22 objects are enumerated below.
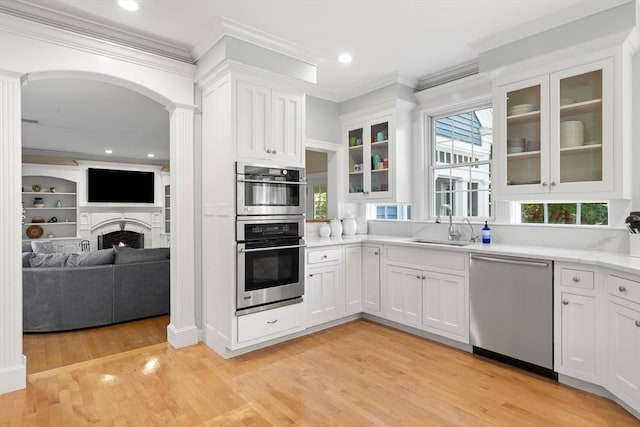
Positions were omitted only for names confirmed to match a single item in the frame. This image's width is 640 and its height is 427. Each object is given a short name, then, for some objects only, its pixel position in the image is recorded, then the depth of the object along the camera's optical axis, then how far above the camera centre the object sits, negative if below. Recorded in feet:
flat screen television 27.71 +1.98
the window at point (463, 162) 12.36 +1.72
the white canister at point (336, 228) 14.33 -0.73
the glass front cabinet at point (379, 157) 13.35 +2.09
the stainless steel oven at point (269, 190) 9.94 +0.60
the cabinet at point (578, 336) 7.98 -2.91
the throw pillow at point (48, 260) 12.77 -1.80
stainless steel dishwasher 8.67 -2.61
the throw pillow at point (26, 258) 12.92 -1.76
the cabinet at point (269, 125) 10.02 +2.53
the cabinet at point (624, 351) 6.95 -2.89
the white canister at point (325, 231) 14.14 -0.83
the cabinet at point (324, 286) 11.77 -2.60
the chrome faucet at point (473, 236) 11.80 -0.88
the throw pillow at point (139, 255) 13.57 -1.75
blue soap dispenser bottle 11.26 -0.77
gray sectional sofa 12.30 -2.82
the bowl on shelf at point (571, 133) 8.98 +1.95
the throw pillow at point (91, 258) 13.00 -1.78
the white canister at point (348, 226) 14.87 -0.67
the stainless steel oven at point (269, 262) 9.98 -1.53
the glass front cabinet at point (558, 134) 8.58 +1.99
